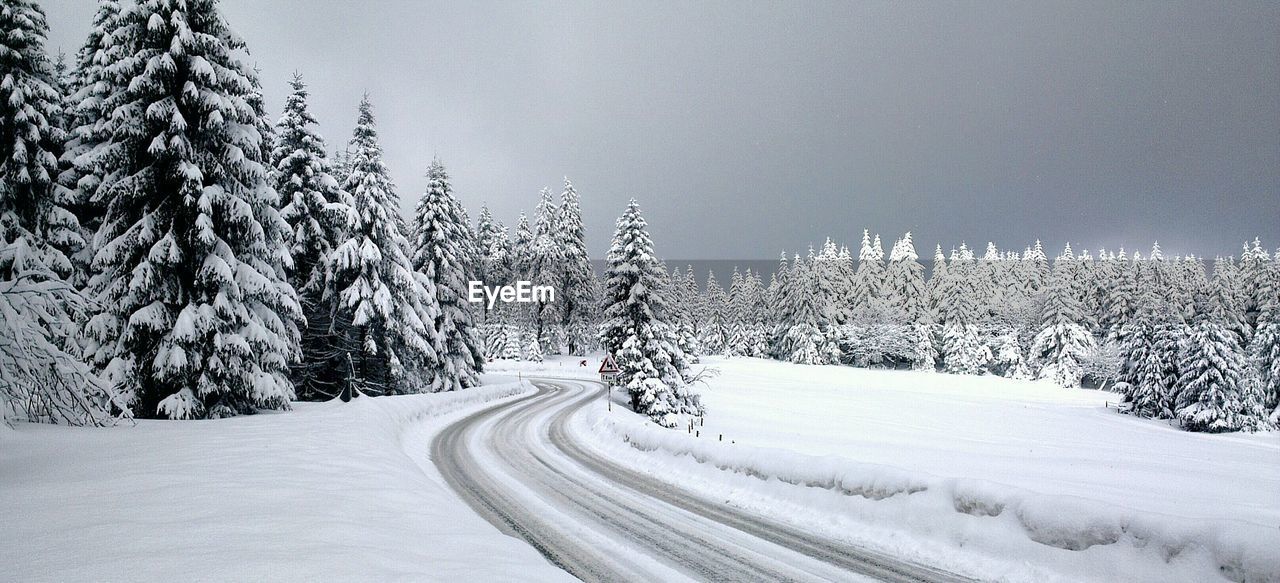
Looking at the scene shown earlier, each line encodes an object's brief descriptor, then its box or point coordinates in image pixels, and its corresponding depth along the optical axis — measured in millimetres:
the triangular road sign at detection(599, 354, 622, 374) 25156
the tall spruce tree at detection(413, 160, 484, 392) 31906
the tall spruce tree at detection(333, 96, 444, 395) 24578
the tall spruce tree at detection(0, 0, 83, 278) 15672
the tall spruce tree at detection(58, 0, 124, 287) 14891
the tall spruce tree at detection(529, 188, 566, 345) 62000
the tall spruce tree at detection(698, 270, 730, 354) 87019
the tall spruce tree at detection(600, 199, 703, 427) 28125
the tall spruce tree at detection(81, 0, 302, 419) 13930
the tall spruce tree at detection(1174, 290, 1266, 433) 32625
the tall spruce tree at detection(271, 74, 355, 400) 23453
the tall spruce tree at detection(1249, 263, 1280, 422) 35938
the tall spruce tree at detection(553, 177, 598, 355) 63625
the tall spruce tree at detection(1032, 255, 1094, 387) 58656
